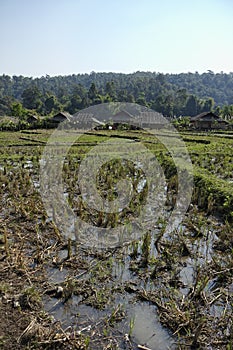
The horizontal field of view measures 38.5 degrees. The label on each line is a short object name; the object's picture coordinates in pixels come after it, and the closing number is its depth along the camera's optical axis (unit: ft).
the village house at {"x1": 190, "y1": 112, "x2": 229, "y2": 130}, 131.03
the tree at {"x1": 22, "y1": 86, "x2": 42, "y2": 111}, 209.59
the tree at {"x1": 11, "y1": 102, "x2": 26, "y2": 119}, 145.07
